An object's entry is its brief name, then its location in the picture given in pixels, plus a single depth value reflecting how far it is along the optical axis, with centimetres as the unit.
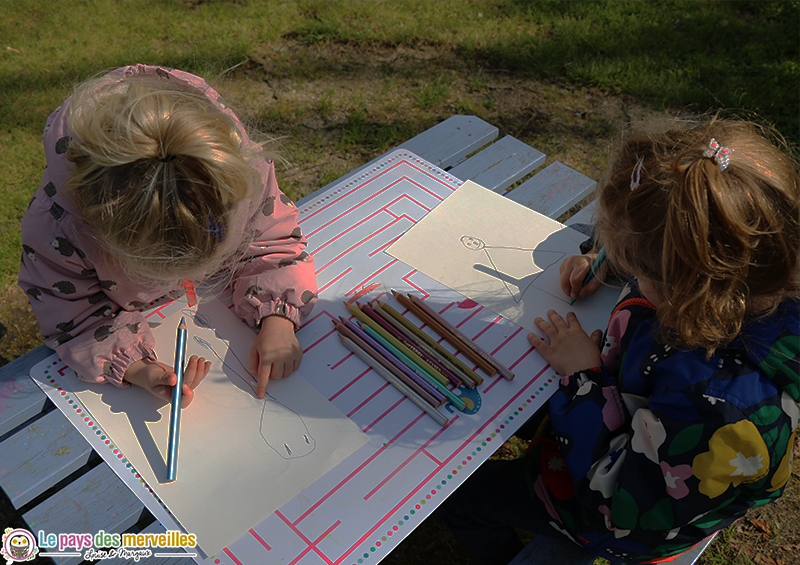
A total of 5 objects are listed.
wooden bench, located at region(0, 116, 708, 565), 115
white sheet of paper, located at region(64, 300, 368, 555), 100
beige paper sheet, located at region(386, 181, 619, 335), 139
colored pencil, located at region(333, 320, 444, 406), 115
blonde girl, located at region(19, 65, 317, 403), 97
